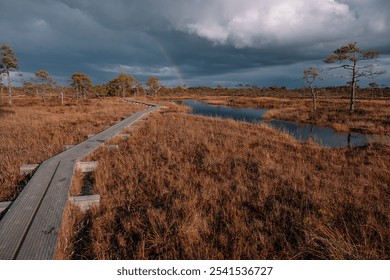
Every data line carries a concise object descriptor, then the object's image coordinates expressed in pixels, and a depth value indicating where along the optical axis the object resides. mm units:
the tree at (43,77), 40000
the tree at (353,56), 18641
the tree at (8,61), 27886
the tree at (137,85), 78938
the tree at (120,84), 68262
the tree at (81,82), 49406
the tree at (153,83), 77750
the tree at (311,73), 26461
